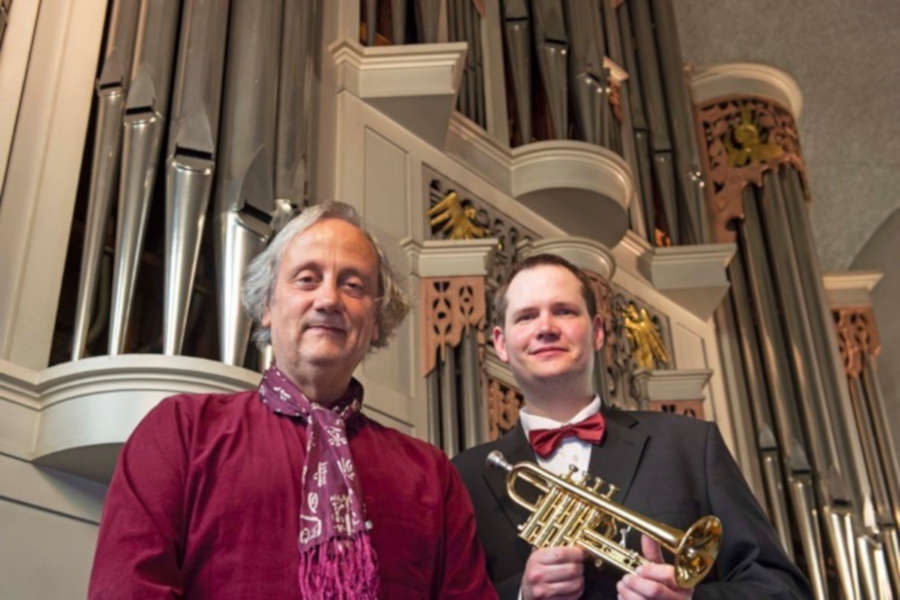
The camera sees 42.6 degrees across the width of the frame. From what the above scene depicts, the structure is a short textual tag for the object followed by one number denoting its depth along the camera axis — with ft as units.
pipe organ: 10.48
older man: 5.64
